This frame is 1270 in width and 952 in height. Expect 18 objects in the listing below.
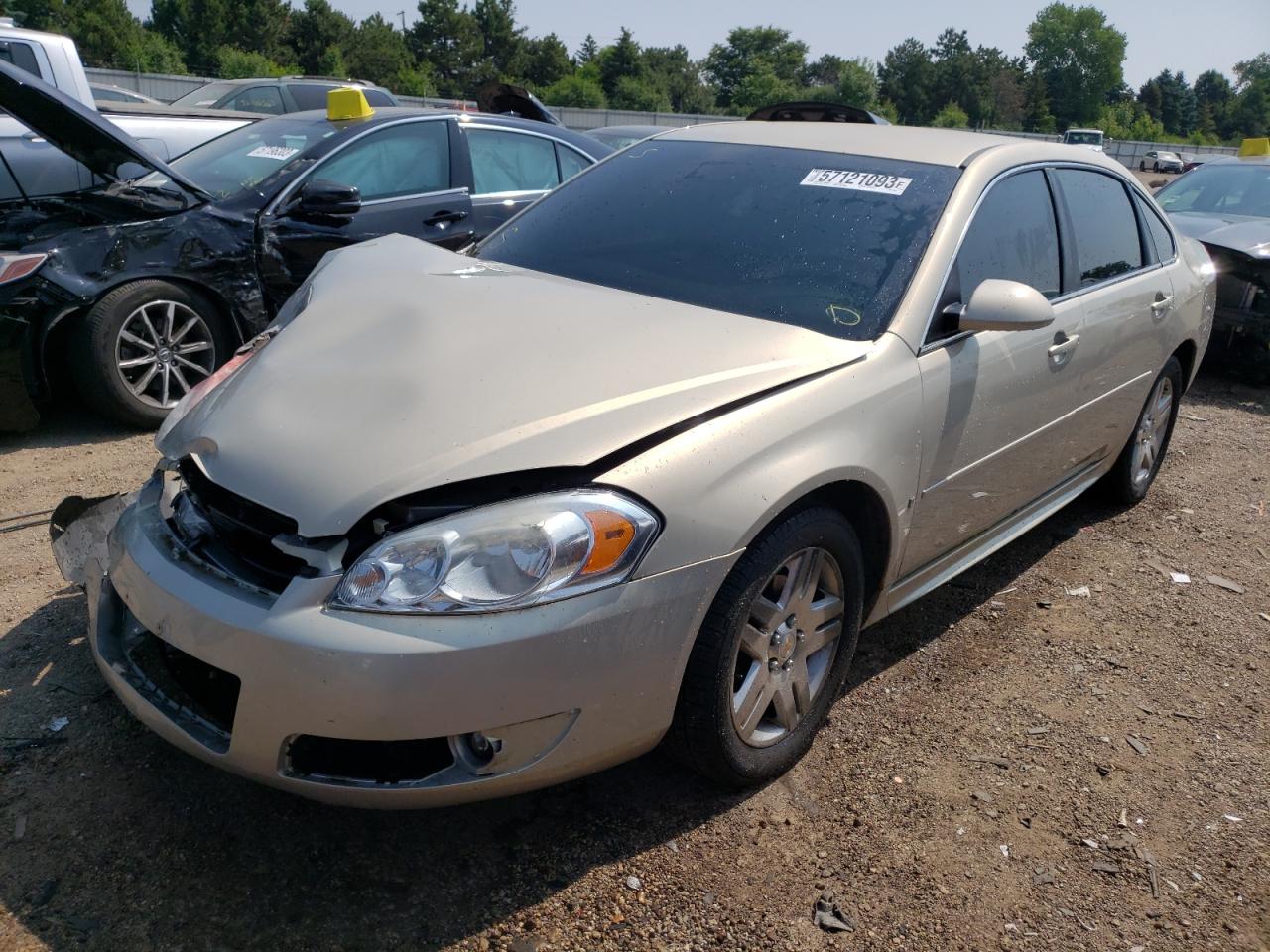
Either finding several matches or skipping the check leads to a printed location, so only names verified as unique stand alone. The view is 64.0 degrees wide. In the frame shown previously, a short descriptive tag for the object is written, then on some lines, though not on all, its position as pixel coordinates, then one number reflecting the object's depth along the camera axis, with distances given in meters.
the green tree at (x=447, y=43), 67.00
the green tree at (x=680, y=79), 76.88
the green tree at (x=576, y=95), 57.53
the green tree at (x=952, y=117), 79.03
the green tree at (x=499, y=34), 68.94
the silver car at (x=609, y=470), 2.01
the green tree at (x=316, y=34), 56.62
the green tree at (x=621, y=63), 71.66
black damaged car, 4.46
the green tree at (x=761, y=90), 79.75
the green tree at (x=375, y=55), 57.75
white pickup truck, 5.67
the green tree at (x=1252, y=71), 119.45
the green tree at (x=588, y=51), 80.88
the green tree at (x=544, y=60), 71.31
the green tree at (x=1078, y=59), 109.69
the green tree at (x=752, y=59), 91.44
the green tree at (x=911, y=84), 95.25
